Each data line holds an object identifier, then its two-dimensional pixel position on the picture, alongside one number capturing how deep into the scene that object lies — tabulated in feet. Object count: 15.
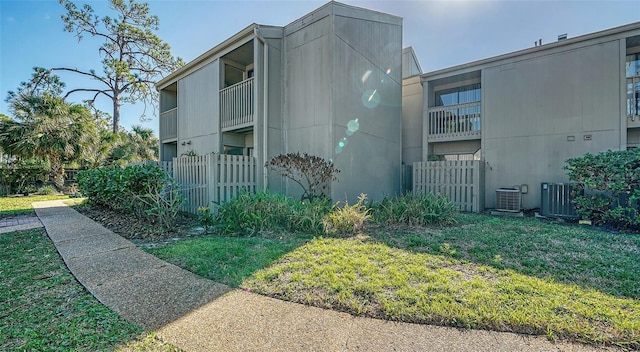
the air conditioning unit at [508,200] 27.12
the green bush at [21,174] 47.06
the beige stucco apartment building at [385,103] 25.29
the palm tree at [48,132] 43.34
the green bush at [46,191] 47.78
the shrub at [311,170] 22.57
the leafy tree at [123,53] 69.21
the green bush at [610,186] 19.84
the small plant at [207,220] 19.42
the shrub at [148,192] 19.44
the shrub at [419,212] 21.04
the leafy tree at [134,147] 56.08
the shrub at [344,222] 18.06
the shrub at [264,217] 18.24
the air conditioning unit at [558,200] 24.45
